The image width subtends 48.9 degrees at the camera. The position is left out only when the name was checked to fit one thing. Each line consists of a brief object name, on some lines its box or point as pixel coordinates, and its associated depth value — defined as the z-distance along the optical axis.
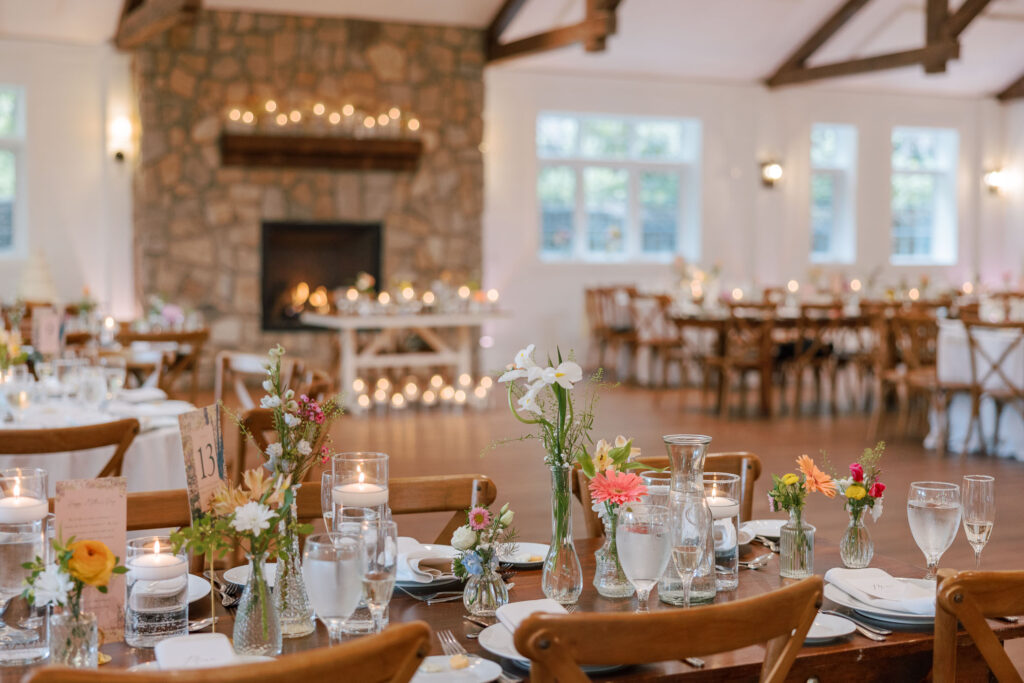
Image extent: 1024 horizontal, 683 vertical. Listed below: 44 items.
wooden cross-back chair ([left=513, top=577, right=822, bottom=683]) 1.36
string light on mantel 10.14
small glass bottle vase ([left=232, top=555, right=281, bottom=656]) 1.65
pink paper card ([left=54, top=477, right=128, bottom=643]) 1.70
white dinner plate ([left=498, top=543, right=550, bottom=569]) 2.19
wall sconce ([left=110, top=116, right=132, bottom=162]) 9.98
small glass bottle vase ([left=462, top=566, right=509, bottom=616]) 1.89
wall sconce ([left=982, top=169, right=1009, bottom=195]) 13.82
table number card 1.74
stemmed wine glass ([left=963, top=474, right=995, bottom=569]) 2.14
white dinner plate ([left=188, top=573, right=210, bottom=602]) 1.93
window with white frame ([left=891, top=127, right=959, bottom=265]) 13.53
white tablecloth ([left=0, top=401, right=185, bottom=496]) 3.53
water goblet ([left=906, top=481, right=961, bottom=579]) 2.08
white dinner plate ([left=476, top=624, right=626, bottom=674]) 1.65
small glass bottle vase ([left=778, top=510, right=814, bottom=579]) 2.13
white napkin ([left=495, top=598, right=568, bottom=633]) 1.74
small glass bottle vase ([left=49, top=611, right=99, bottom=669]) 1.54
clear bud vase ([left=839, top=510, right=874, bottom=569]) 2.19
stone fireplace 9.92
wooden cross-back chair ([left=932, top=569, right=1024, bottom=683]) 1.62
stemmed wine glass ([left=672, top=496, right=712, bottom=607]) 1.87
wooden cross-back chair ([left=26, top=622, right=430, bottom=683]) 1.18
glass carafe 1.92
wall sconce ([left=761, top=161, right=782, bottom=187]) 12.44
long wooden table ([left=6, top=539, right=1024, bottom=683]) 1.65
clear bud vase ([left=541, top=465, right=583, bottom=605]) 1.94
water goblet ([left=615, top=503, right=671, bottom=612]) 1.81
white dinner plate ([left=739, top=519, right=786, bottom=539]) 2.43
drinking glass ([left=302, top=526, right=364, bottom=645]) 1.59
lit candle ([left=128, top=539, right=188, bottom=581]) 1.74
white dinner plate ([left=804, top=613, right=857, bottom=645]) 1.78
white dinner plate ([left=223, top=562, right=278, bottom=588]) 1.99
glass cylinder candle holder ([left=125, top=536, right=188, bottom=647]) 1.74
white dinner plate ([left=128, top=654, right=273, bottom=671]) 1.59
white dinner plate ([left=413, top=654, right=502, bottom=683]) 1.60
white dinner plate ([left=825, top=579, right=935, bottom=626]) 1.87
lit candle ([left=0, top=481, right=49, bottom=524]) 1.89
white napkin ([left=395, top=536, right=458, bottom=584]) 2.03
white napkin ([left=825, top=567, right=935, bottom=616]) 1.89
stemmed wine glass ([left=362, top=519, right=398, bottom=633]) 1.68
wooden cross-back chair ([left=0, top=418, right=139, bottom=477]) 3.01
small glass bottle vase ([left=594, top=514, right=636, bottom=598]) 1.97
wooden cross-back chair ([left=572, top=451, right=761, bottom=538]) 2.56
